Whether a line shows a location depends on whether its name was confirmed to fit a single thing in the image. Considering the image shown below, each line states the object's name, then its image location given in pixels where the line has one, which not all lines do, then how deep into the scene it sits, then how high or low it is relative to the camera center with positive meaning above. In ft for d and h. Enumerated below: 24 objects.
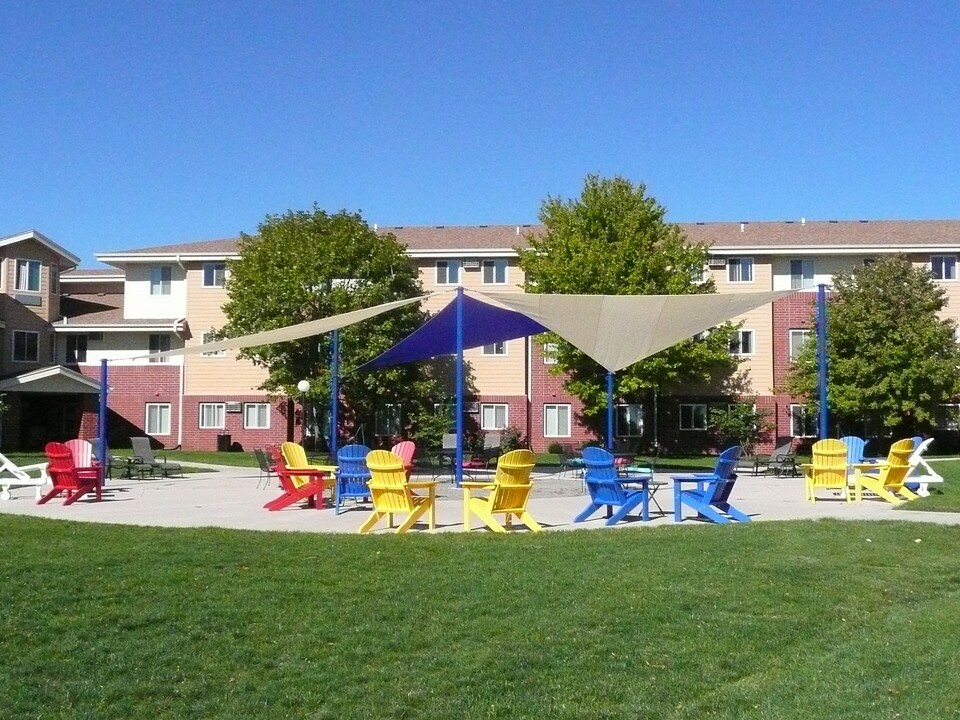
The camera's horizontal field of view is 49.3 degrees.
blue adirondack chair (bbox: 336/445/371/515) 45.80 -2.77
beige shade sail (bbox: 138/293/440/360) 55.06 +4.45
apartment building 122.42 +8.95
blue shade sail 59.26 +5.19
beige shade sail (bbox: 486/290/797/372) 47.80 +4.60
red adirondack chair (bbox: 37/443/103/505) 51.06 -3.07
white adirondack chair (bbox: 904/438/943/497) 54.13 -3.29
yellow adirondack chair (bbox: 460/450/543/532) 38.27 -2.95
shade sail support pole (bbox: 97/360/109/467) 63.65 -0.17
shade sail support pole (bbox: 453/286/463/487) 49.67 +0.90
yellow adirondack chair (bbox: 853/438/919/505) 50.21 -3.01
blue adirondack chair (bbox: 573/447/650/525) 40.91 -3.04
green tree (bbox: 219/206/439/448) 108.68 +12.79
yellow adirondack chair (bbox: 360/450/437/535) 38.32 -2.83
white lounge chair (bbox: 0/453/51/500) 55.06 -3.70
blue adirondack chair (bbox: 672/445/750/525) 41.04 -3.15
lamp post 102.32 +1.09
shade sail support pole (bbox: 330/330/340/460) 73.36 +2.31
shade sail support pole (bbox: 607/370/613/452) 66.13 +0.15
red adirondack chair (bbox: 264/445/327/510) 46.39 -3.29
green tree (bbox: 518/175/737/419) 105.91 +15.46
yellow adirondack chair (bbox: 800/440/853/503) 50.31 -2.51
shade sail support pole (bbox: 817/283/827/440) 56.13 +3.32
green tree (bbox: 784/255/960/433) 107.96 +7.10
